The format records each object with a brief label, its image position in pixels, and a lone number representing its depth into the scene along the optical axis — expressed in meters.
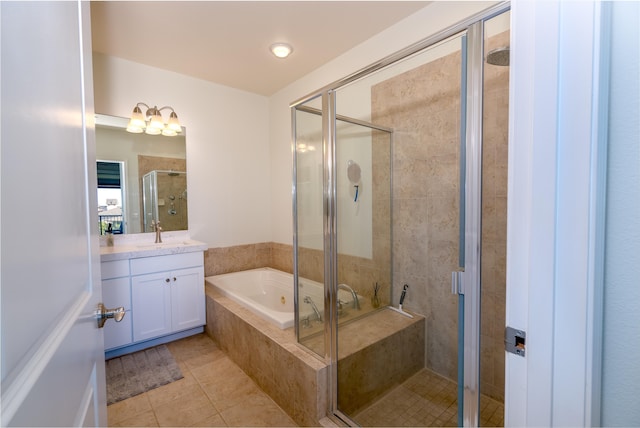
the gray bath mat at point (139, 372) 1.90
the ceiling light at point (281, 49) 2.30
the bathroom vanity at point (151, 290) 2.17
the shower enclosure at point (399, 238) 1.18
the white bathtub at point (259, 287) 2.41
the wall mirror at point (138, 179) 2.48
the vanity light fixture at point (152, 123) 2.52
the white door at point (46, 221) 0.32
